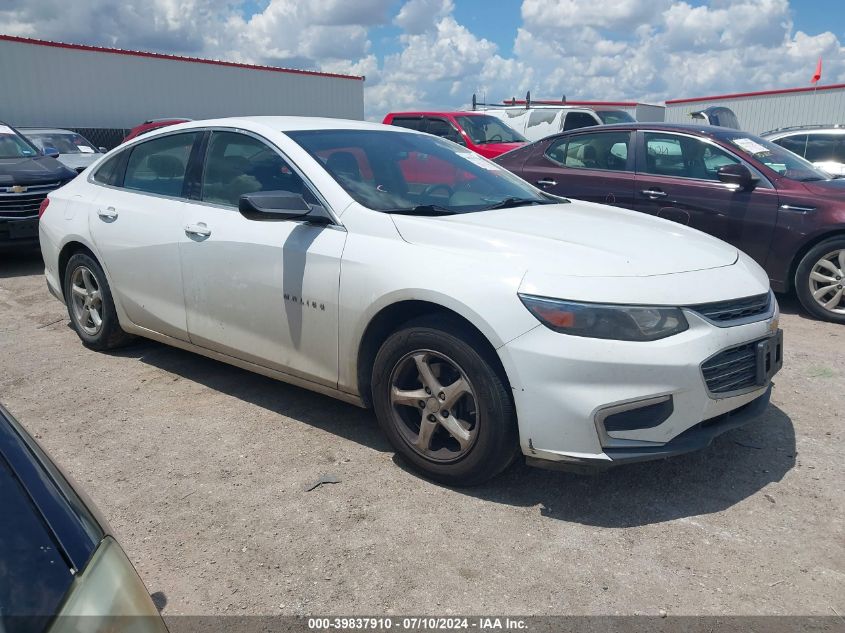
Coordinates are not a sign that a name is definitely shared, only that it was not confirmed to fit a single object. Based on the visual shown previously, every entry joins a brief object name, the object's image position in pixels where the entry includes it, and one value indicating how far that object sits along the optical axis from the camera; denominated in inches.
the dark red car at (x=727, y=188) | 237.9
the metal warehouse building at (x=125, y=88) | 850.8
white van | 572.4
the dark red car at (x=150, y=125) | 600.5
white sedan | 115.2
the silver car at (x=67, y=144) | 497.4
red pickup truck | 492.1
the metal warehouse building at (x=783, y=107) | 923.4
